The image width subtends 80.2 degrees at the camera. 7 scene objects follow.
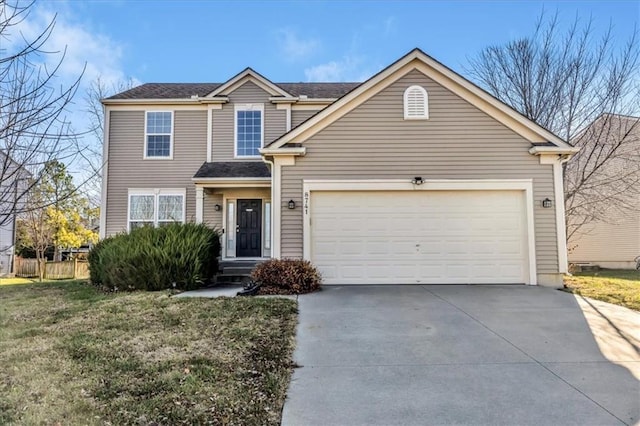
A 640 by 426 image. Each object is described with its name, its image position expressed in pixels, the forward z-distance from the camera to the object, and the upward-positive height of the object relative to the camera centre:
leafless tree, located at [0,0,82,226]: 3.40 +1.25
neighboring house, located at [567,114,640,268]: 17.19 -0.04
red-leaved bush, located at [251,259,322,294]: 8.64 -0.87
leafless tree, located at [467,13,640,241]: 14.05 +5.49
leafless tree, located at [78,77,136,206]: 19.66 +7.33
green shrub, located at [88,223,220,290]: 9.48 -0.51
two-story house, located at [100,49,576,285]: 9.68 +1.35
